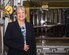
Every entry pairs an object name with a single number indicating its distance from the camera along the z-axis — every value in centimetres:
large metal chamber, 504
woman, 281
